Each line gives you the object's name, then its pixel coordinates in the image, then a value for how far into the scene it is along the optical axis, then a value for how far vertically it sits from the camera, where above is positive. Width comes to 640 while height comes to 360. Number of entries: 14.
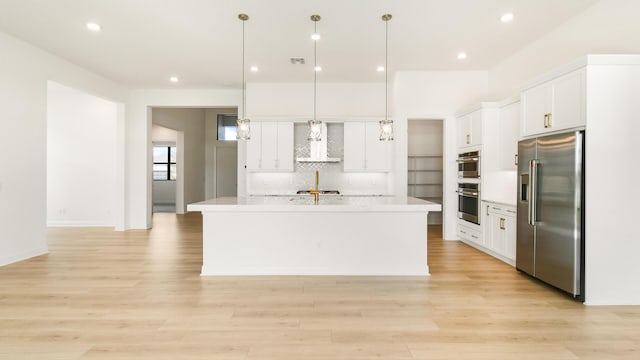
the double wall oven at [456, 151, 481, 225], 5.00 -0.16
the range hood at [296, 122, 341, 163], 6.27 +0.49
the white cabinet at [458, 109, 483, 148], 4.97 +0.78
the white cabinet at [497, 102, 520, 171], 4.40 +0.60
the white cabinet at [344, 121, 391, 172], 6.21 +0.58
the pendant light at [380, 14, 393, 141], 3.79 +0.63
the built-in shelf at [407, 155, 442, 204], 7.72 -0.01
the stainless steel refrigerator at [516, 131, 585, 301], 3.00 -0.33
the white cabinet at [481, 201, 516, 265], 4.16 -0.73
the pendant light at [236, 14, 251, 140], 3.88 +0.57
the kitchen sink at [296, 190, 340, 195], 6.29 -0.32
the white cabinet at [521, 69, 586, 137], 3.07 +0.76
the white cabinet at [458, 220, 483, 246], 4.97 -0.90
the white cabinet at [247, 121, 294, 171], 6.21 +0.56
